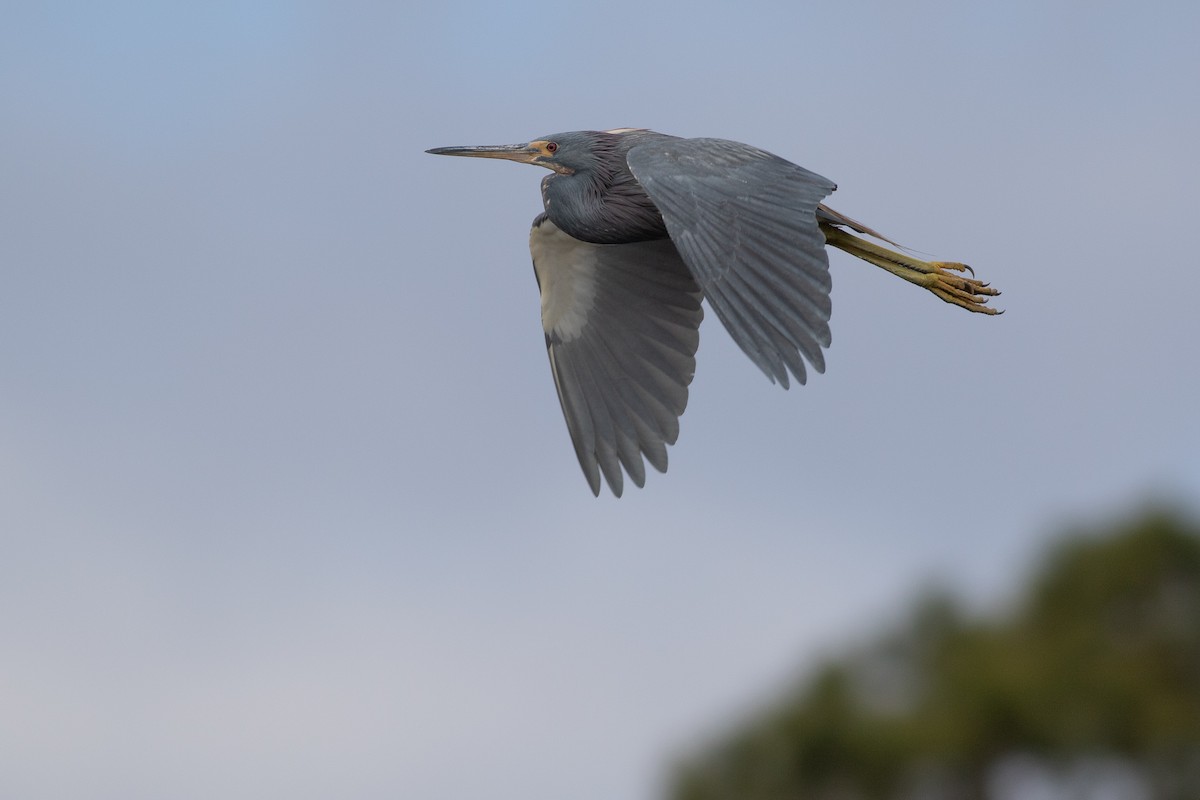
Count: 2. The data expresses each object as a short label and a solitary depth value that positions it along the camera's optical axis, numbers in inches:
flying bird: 548.4
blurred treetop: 1859.0
